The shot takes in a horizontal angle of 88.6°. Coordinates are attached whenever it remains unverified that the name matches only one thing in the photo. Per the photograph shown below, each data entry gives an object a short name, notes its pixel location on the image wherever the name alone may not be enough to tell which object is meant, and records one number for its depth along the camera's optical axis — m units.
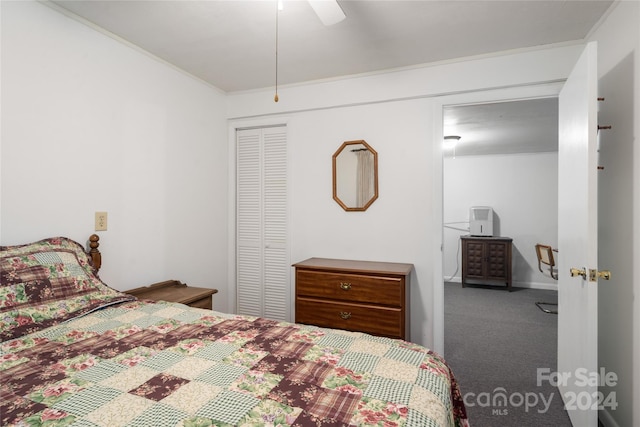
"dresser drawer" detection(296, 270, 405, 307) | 2.38
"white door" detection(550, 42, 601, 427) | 1.62
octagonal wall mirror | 2.92
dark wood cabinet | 5.39
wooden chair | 4.30
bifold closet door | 3.28
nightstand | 2.27
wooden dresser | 2.38
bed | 0.86
